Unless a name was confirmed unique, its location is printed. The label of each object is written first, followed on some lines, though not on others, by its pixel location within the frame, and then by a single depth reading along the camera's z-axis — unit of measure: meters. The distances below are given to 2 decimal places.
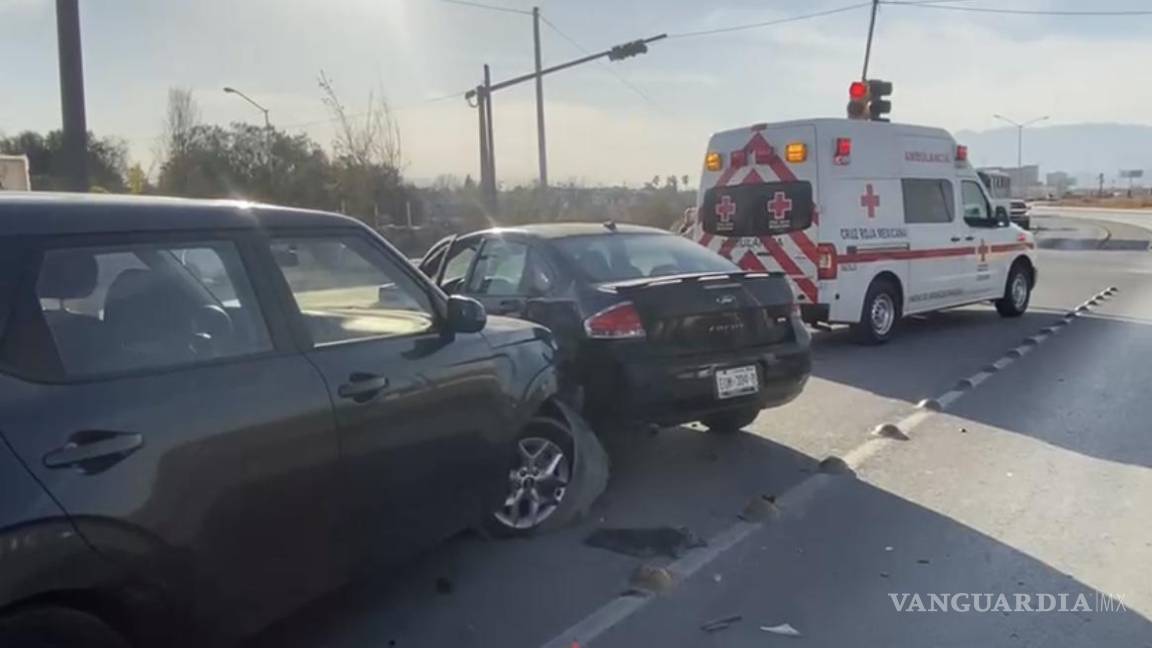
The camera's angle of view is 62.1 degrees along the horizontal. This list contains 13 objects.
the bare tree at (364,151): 38.81
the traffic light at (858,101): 13.41
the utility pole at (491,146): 26.23
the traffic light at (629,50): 22.84
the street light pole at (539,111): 29.22
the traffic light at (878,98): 14.05
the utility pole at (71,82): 9.62
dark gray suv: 2.55
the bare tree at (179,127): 48.03
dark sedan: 5.74
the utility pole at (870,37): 32.97
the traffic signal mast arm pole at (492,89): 22.91
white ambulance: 10.55
